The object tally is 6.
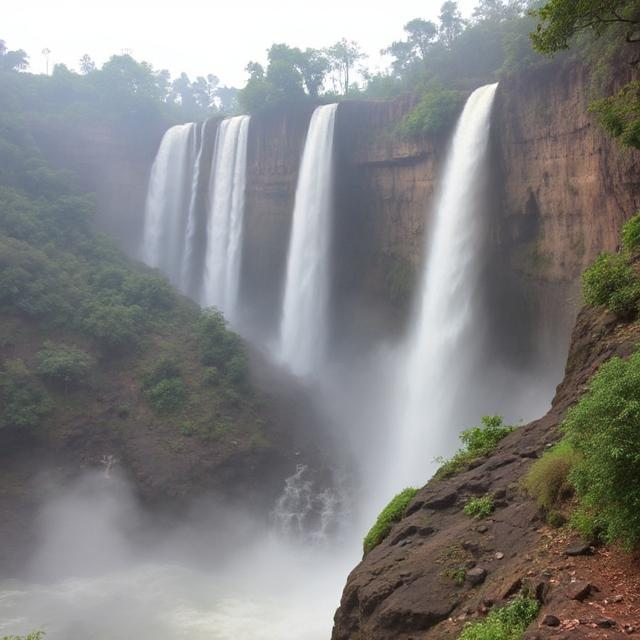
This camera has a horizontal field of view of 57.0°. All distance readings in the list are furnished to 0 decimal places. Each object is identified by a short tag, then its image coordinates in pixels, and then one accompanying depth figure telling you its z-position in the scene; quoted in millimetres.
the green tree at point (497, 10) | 39719
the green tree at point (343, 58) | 50562
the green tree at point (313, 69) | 36875
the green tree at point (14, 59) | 55875
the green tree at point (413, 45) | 45375
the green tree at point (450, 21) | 44875
